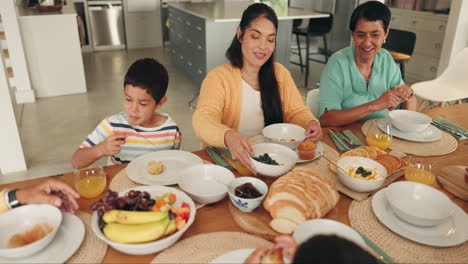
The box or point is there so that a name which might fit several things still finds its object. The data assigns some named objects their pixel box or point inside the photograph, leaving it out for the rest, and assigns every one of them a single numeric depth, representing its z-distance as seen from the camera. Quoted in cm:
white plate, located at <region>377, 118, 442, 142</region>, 160
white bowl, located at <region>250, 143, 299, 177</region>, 122
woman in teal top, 181
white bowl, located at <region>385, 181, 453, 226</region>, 102
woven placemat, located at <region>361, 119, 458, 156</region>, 150
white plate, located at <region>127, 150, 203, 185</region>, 123
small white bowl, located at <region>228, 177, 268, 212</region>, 105
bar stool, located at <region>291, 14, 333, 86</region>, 507
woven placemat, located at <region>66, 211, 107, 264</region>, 90
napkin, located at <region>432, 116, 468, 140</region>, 165
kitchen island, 413
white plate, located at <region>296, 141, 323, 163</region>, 139
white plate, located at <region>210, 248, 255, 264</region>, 87
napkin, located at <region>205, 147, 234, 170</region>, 136
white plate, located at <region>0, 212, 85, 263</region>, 88
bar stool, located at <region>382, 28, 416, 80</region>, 349
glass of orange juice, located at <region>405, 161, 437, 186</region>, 127
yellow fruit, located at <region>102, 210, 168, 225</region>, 93
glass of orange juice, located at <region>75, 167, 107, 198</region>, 115
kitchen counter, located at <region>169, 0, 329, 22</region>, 407
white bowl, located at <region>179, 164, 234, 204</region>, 112
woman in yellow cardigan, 159
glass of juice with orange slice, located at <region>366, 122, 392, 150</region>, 149
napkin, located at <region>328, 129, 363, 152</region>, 152
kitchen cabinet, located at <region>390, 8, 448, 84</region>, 481
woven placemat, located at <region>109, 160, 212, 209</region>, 120
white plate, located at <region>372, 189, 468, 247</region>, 98
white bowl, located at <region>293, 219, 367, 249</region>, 92
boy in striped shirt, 143
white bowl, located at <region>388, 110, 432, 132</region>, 162
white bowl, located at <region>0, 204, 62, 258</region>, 93
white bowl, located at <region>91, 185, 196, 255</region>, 88
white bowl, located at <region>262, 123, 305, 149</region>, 158
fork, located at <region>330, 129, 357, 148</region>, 155
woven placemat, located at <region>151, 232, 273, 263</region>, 91
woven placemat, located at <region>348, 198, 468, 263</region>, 93
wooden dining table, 92
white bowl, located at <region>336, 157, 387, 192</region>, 117
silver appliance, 639
